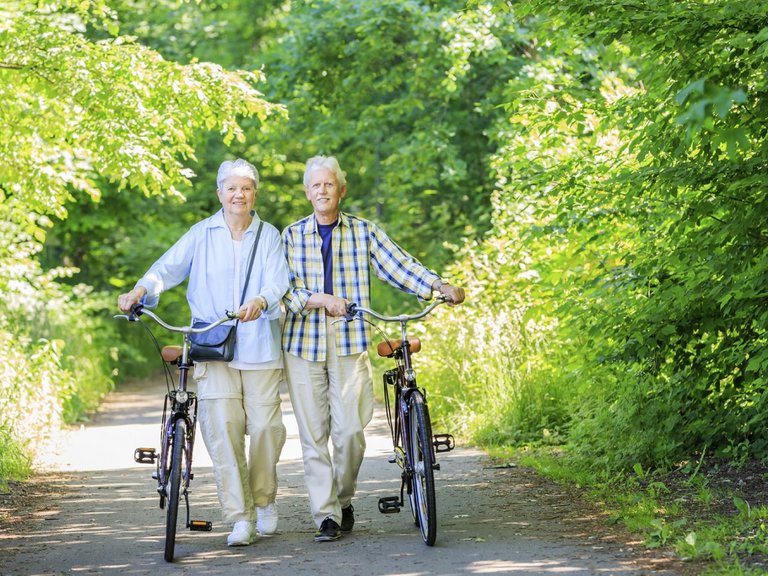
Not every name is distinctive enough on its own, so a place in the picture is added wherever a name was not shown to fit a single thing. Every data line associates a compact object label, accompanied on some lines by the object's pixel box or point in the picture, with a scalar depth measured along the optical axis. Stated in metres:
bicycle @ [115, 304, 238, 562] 12.55
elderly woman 13.41
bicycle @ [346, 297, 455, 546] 12.60
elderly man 13.63
